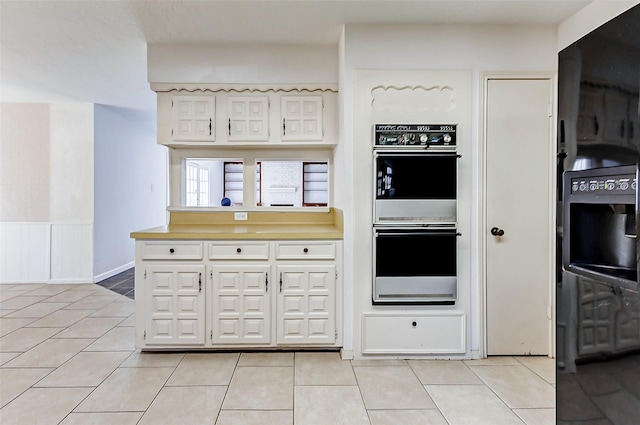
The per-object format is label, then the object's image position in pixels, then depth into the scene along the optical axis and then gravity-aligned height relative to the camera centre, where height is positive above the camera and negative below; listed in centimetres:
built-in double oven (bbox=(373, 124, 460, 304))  234 +3
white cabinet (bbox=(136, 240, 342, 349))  249 -59
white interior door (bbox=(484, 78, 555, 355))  245 -2
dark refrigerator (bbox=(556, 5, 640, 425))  90 -5
